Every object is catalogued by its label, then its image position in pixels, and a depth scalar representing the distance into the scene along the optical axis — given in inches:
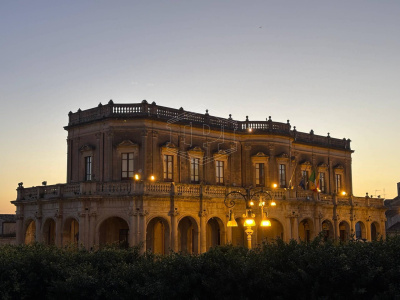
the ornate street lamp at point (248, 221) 919.4
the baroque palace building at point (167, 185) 1444.4
